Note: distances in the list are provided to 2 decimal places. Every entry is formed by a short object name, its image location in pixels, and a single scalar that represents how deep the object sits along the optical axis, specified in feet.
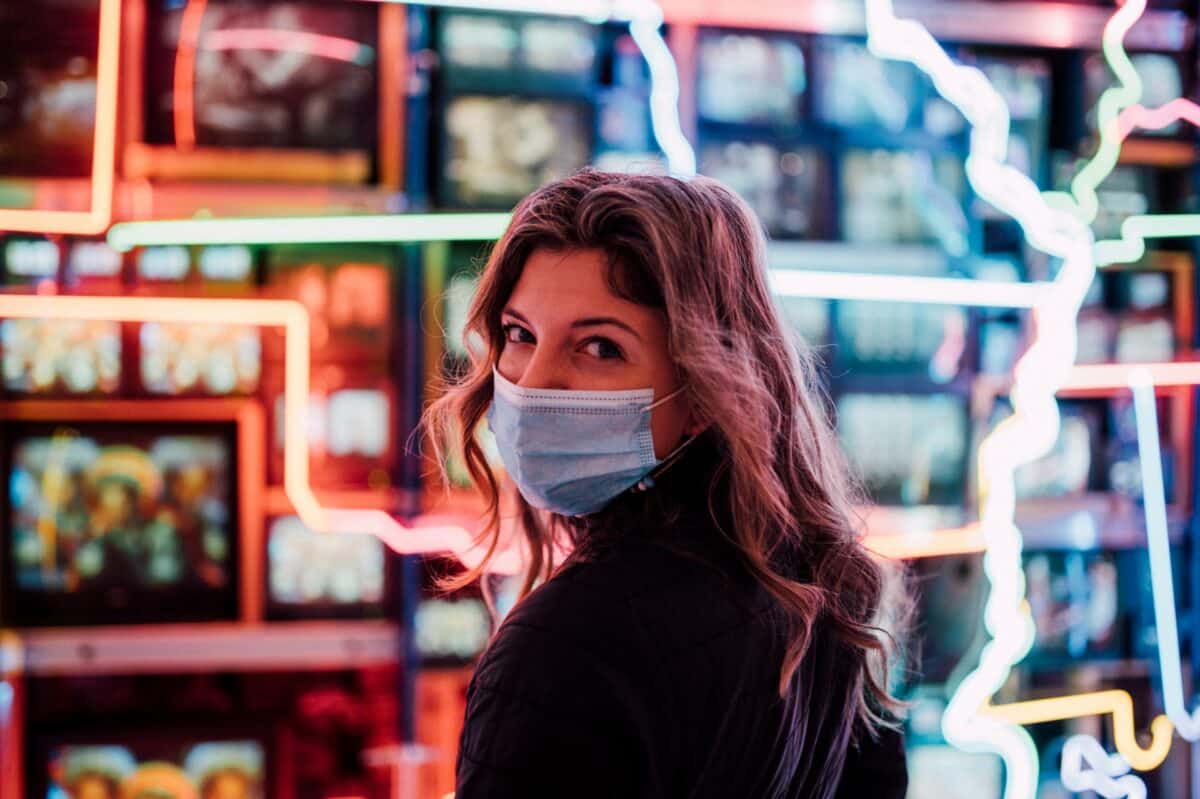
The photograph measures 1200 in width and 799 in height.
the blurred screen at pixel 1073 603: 10.36
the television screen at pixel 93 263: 8.99
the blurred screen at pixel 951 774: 10.13
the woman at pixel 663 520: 3.08
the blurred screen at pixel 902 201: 9.97
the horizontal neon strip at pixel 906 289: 7.59
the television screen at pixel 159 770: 8.69
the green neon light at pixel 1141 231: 8.33
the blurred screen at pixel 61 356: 8.78
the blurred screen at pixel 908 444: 10.04
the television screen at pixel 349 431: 9.31
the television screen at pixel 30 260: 8.86
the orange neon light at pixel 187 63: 8.73
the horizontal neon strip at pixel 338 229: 7.51
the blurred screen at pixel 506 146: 9.21
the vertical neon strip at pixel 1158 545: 8.34
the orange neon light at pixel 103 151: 7.45
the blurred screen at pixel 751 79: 9.74
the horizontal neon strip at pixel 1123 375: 8.54
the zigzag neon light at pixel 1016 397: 7.91
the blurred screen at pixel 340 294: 9.31
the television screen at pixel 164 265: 9.10
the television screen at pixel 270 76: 8.76
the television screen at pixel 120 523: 8.71
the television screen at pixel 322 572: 9.25
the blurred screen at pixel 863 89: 9.94
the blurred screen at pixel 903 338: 10.06
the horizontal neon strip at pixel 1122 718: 8.43
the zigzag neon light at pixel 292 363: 7.83
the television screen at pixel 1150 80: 10.25
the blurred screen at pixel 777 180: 9.71
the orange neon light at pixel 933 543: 9.04
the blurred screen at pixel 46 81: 8.44
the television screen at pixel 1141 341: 10.52
